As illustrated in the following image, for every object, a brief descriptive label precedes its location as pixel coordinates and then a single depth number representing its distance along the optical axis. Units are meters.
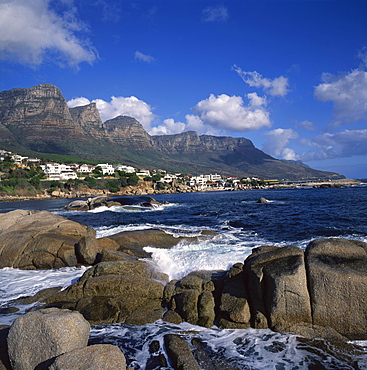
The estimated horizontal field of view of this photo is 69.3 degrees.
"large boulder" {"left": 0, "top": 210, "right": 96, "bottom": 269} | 16.42
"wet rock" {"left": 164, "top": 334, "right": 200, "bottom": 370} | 7.10
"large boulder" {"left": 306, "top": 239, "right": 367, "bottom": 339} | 8.18
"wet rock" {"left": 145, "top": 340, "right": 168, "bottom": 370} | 7.39
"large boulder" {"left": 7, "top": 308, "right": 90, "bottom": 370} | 6.46
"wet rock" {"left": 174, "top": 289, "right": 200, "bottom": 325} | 9.50
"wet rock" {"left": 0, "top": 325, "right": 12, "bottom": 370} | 6.72
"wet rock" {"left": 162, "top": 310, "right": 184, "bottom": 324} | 9.50
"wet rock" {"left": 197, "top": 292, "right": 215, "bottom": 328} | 9.27
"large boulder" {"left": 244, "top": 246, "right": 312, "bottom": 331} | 8.48
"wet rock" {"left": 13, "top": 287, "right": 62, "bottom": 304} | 11.73
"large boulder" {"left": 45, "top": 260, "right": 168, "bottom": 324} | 9.88
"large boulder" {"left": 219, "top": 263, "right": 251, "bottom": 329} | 9.10
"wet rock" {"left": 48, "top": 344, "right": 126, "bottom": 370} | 5.65
